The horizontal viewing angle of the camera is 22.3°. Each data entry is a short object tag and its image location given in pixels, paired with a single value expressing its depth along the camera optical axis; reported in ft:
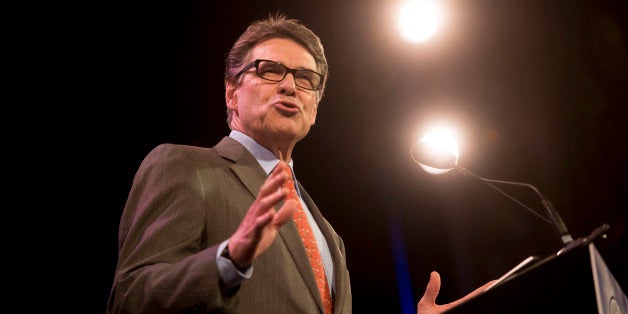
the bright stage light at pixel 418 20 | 10.70
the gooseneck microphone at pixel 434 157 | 8.57
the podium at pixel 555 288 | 7.10
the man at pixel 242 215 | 7.26
